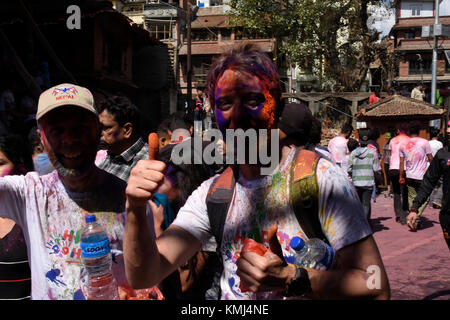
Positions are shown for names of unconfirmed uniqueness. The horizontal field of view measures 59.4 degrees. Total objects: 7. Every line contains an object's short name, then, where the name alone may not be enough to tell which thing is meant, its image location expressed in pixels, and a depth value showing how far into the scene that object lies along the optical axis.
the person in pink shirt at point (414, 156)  8.10
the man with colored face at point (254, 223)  1.44
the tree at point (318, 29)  21.84
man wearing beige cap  1.96
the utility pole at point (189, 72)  18.48
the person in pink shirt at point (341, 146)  9.02
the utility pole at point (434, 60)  15.78
